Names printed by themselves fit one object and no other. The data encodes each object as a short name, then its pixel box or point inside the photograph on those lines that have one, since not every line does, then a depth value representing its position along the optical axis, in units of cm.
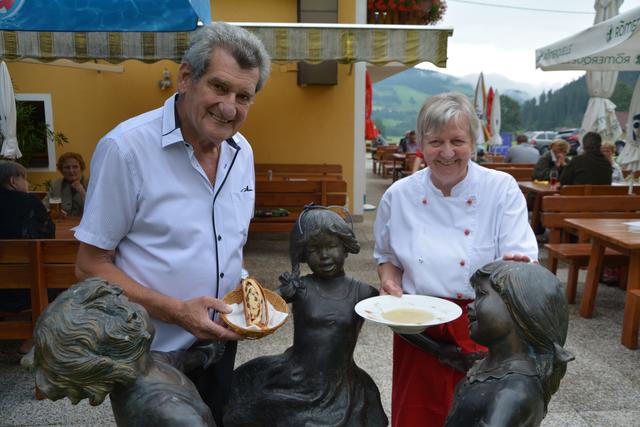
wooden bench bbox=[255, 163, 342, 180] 909
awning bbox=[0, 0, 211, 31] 343
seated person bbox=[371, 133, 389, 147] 2893
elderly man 159
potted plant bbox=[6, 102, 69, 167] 807
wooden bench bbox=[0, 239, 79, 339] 376
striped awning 507
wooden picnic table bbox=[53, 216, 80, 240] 483
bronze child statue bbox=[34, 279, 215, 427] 115
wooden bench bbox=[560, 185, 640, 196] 686
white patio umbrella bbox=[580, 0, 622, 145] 877
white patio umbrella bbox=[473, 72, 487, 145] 1355
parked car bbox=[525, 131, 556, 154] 3300
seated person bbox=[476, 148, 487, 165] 1298
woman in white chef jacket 197
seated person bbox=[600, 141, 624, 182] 871
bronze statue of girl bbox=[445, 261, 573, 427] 129
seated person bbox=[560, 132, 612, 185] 752
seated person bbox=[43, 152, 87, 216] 600
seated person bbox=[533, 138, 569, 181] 906
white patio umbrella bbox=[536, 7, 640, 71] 529
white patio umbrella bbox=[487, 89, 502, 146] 1398
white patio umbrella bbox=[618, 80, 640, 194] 637
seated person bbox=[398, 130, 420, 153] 1616
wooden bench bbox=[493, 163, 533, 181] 1037
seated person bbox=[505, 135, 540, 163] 1220
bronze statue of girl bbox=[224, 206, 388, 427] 176
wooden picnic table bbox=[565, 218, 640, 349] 464
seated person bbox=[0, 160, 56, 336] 417
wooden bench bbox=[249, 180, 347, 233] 708
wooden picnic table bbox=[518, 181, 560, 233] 799
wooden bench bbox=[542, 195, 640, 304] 599
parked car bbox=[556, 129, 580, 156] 2365
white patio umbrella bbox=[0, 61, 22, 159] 609
